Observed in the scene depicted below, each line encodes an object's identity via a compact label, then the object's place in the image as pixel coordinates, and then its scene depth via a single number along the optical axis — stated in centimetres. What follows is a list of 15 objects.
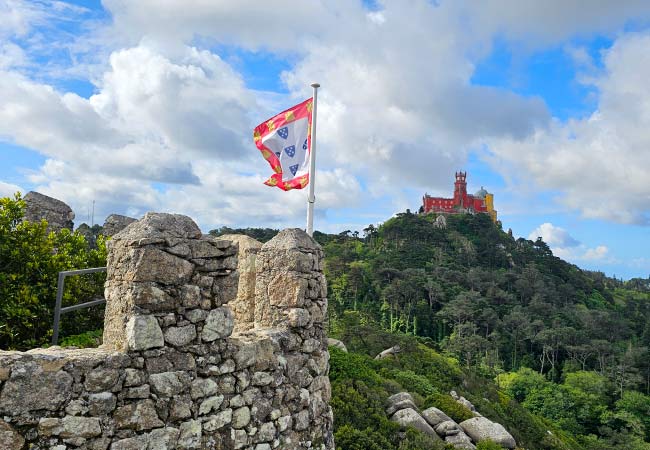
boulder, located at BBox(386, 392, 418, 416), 1231
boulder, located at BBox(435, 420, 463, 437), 1238
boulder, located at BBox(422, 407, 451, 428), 1285
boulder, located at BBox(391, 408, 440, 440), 1152
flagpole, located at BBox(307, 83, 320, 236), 878
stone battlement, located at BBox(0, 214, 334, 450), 341
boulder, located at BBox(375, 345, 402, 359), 2157
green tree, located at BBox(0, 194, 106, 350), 612
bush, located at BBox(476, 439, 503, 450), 1169
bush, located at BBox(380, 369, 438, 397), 1666
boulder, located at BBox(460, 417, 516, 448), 1305
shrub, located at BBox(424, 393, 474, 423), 1412
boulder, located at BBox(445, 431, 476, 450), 1182
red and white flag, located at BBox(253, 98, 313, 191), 916
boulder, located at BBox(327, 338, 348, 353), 1523
